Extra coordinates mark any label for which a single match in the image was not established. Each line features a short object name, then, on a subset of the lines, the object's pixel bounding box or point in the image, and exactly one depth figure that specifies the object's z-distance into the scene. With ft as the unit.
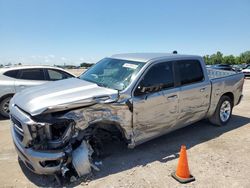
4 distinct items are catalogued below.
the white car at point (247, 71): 57.38
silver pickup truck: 8.84
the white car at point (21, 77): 18.10
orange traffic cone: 9.35
